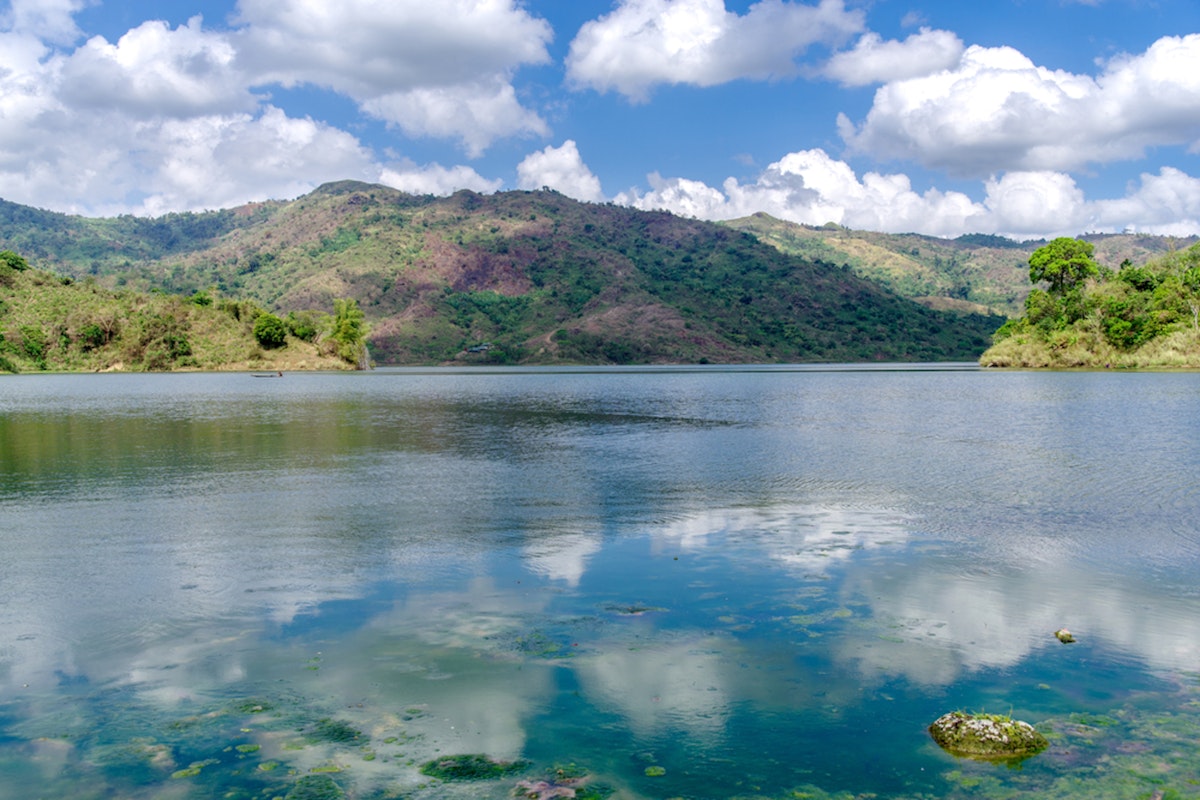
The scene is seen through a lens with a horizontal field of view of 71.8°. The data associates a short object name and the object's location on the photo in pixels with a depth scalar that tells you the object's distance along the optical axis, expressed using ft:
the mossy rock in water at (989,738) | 25.55
